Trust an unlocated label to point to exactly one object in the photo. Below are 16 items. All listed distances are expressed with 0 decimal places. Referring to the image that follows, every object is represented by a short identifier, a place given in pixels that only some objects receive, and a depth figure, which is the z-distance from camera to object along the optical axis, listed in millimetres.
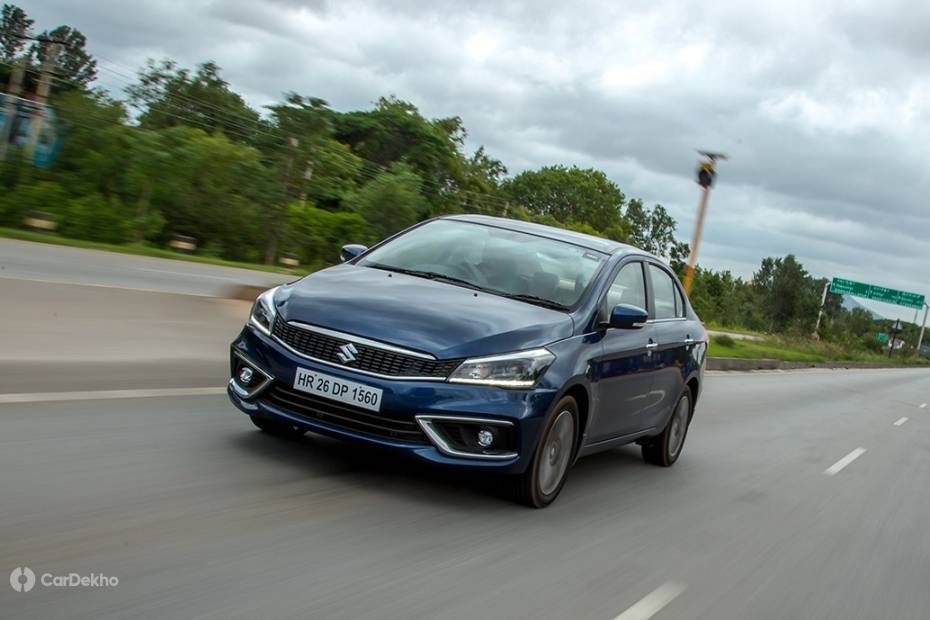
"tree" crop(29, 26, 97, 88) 104688
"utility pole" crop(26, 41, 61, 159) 30766
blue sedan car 5270
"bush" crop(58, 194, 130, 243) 29391
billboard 30312
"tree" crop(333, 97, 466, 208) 66750
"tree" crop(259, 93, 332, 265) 35312
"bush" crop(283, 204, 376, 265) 38469
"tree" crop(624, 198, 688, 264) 128125
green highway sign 89000
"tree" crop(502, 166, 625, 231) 107562
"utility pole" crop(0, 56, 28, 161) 29828
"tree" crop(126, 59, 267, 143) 49625
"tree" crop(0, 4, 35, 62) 105688
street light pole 23000
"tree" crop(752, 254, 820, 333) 103000
